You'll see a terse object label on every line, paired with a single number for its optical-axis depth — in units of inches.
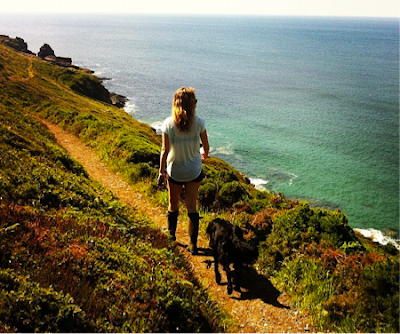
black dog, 263.3
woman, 245.0
